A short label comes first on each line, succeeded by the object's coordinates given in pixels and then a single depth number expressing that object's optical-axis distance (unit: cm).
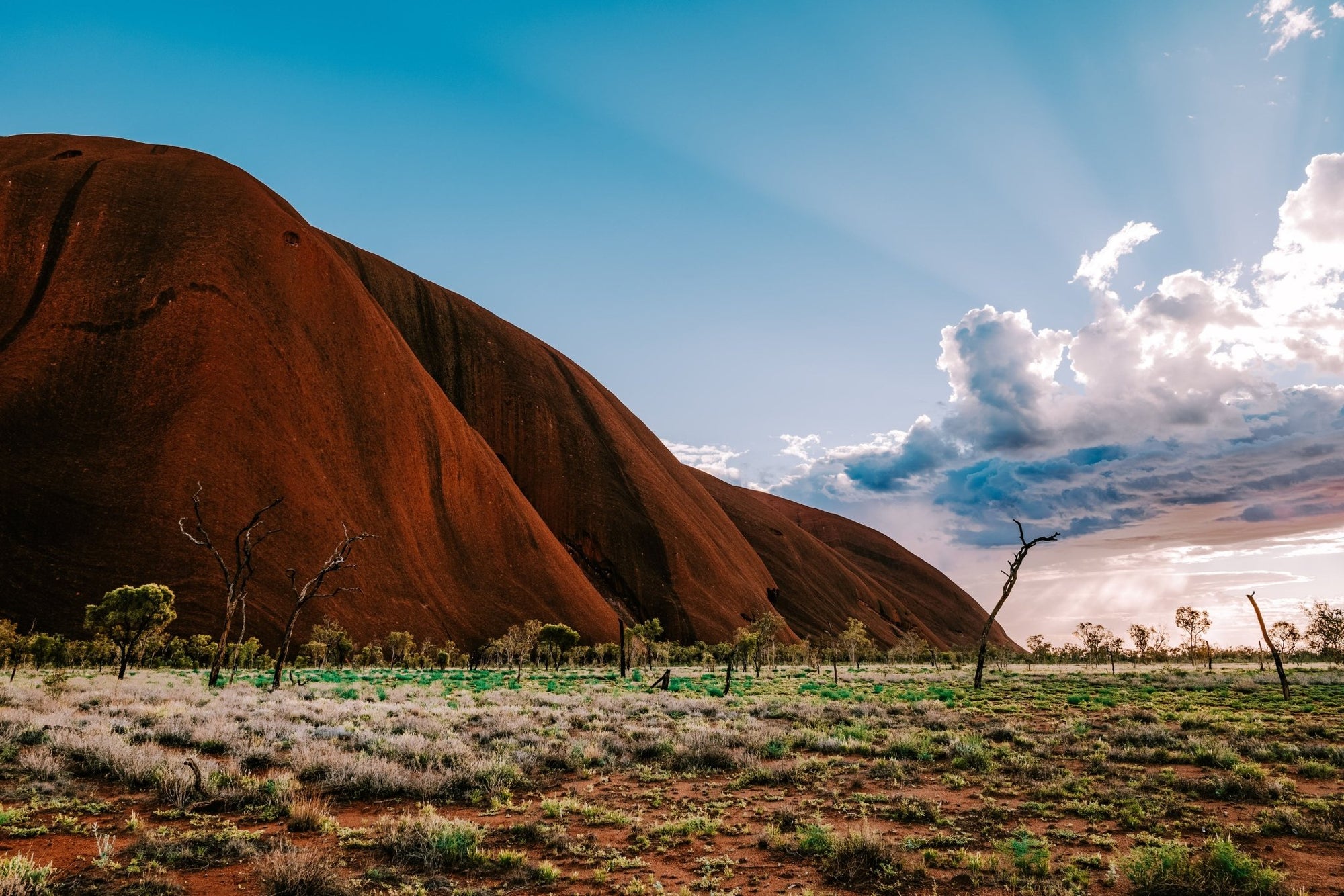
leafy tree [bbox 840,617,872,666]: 8206
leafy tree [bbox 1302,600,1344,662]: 7875
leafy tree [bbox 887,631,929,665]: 10144
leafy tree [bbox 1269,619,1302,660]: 8562
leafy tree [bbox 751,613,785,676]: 8150
